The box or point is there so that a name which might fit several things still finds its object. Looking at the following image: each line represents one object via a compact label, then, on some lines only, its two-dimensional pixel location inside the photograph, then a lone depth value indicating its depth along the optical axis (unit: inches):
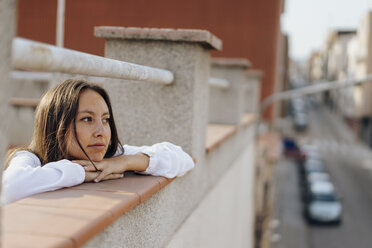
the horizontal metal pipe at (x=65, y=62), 53.4
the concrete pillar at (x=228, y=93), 275.7
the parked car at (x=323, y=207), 812.6
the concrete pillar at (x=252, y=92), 442.0
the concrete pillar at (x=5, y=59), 45.6
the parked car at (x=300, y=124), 2057.1
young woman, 91.4
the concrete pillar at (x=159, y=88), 126.2
